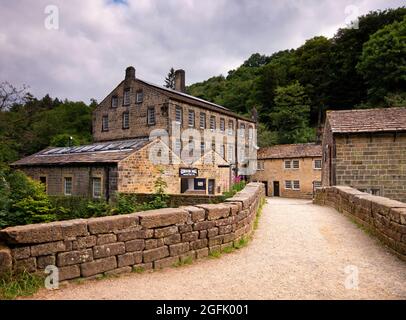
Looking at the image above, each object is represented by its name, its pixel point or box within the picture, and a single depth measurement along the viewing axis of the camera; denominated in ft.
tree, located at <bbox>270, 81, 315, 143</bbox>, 149.58
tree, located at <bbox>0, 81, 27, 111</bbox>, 51.13
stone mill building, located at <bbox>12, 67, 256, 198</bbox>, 59.06
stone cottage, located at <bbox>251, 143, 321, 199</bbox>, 107.24
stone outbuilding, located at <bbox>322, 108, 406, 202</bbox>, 47.50
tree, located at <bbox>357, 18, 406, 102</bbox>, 111.96
